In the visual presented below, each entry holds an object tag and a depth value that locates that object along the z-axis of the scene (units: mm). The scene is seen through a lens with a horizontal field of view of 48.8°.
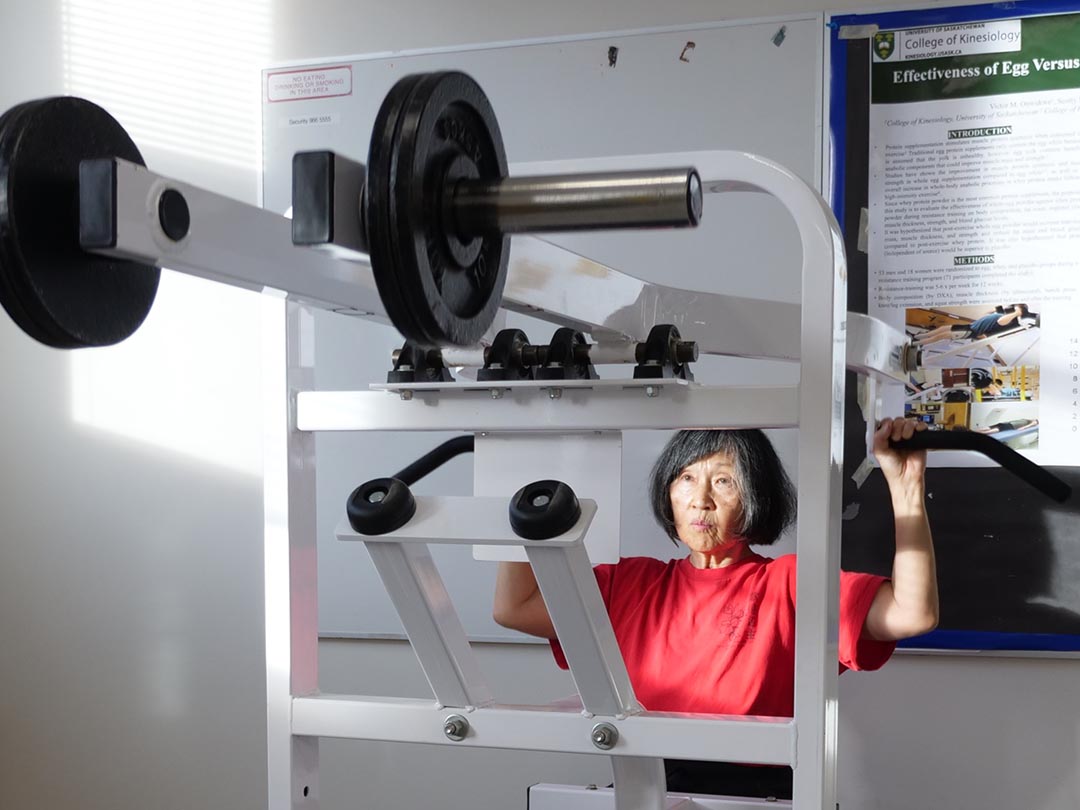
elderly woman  1752
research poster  2215
